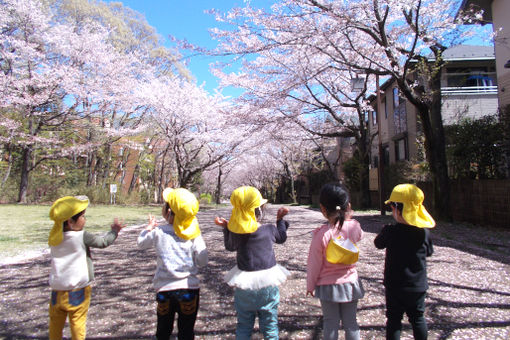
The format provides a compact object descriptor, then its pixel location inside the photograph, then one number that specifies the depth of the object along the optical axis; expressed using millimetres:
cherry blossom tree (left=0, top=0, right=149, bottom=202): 16422
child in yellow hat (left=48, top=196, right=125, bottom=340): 2297
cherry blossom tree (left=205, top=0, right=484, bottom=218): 7227
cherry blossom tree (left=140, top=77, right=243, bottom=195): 19672
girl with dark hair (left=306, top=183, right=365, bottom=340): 2141
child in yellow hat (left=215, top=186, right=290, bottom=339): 2158
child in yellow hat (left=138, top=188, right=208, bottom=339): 2229
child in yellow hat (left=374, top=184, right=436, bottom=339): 2207
